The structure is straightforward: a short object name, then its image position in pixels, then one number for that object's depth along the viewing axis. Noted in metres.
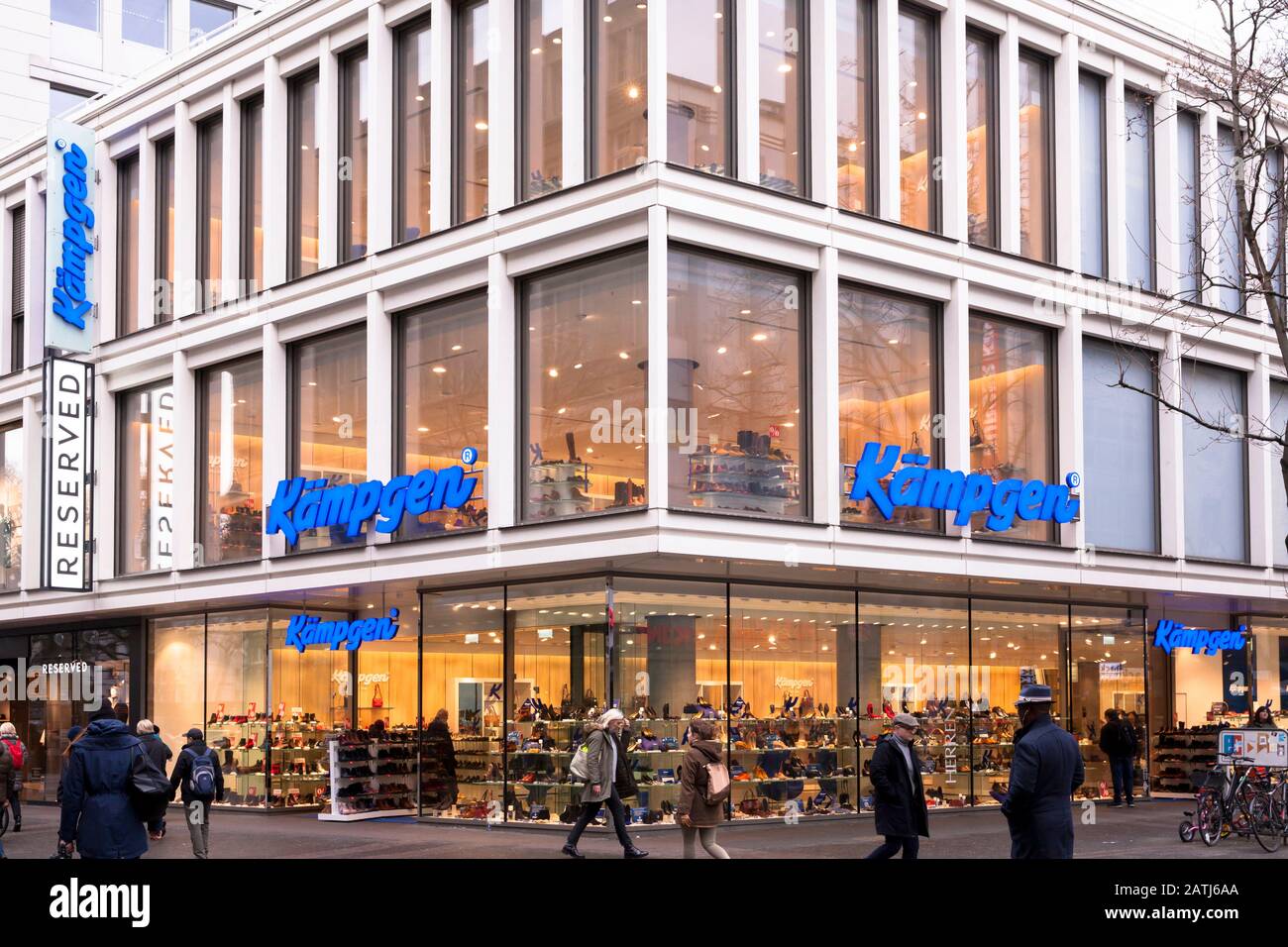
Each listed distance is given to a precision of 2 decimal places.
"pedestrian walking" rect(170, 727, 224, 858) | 20.02
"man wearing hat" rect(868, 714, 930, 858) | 15.64
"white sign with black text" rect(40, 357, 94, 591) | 34.31
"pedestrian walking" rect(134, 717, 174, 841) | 22.82
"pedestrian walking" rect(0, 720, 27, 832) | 25.63
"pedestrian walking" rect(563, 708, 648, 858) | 20.44
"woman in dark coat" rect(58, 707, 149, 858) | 12.20
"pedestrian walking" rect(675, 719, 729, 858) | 17.48
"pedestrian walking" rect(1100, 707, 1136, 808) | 31.33
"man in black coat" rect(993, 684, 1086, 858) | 11.48
